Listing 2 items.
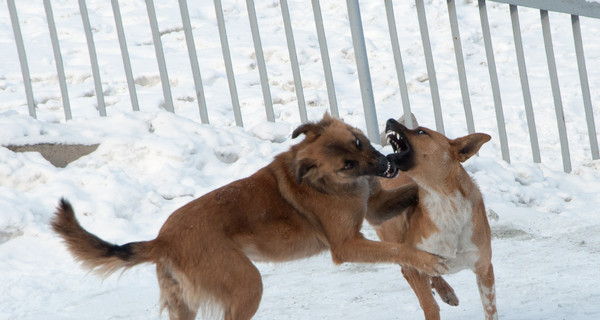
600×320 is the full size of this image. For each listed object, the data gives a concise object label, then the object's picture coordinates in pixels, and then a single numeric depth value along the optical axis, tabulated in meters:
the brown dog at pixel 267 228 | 8.36
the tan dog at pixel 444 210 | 9.47
